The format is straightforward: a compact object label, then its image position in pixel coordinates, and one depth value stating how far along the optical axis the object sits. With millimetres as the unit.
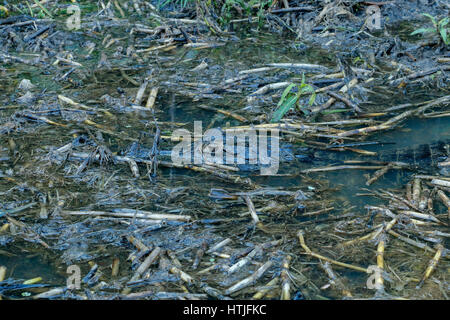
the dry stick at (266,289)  5680
